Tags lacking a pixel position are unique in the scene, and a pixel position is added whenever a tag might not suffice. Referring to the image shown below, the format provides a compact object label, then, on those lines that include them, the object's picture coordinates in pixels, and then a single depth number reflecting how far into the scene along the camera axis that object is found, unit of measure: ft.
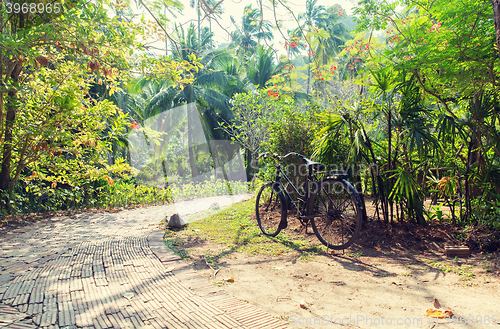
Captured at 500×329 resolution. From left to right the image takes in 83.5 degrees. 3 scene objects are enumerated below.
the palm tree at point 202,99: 63.26
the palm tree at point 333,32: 78.38
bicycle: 10.24
